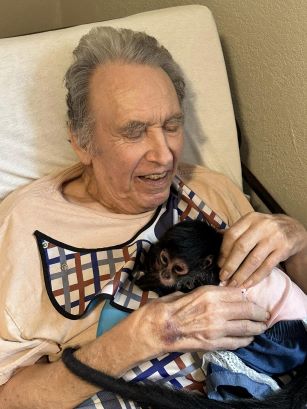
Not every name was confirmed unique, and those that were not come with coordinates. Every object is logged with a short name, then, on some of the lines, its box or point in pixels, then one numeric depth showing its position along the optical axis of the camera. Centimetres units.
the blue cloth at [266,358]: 101
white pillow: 132
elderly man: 102
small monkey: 99
